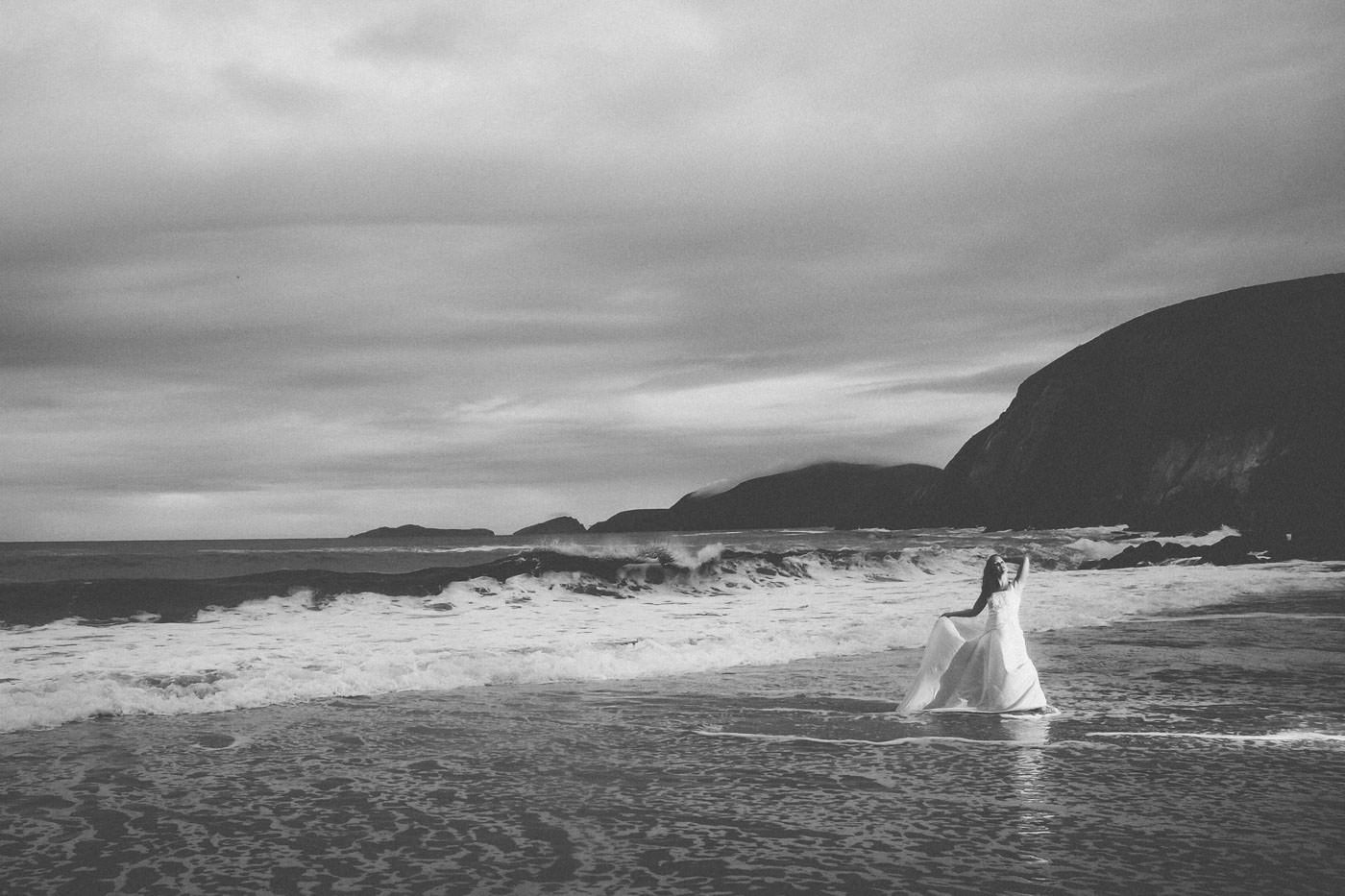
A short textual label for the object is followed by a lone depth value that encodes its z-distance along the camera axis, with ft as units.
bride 35.29
